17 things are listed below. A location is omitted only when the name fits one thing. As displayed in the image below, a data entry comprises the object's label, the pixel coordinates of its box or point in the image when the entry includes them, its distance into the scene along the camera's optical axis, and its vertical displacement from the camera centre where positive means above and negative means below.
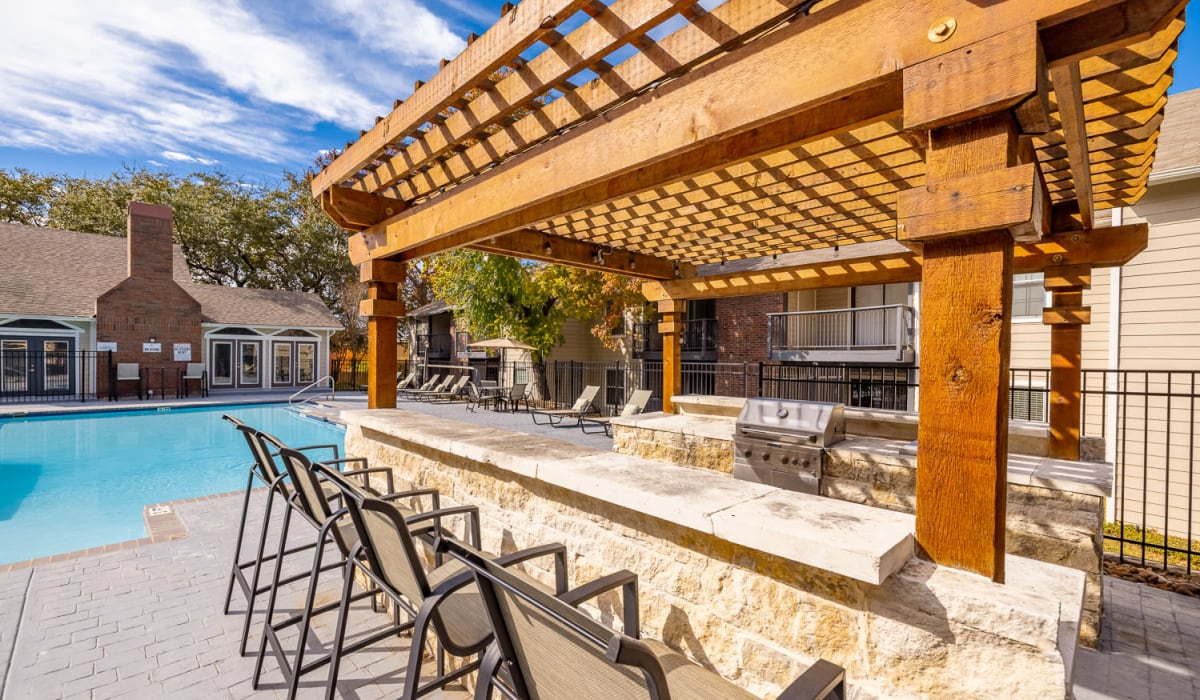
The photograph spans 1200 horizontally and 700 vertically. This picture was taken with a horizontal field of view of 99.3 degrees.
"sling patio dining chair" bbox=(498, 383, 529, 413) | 14.95 -1.58
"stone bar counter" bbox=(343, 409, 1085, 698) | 1.19 -0.69
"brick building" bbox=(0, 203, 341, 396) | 16.11 +0.84
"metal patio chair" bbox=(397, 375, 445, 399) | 18.59 -1.56
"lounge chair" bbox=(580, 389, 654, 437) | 11.05 -1.30
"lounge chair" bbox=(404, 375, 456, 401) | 17.94 -1.65
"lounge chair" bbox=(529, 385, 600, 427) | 12.43 -1.60
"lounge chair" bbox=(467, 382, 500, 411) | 15.45 -1.67
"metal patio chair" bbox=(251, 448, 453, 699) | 2.18 -0.97
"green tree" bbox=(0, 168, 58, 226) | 22.09 +6.32
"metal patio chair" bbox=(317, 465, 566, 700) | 1.63 -0.94
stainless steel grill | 3.68 -0.70
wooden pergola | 1.29 +0.93
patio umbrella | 14.56 +0.00
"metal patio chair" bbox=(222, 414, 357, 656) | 2.77 -0.89
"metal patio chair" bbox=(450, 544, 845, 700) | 0.96 -0.68
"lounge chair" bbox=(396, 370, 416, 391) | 19.88 -1.60
